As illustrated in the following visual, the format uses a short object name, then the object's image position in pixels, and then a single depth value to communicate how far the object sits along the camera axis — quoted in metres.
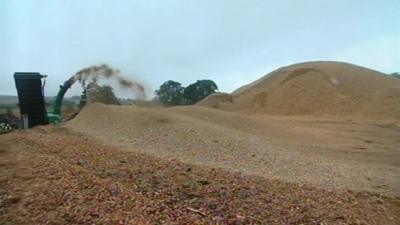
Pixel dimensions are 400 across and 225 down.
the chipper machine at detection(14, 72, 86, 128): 14.22
